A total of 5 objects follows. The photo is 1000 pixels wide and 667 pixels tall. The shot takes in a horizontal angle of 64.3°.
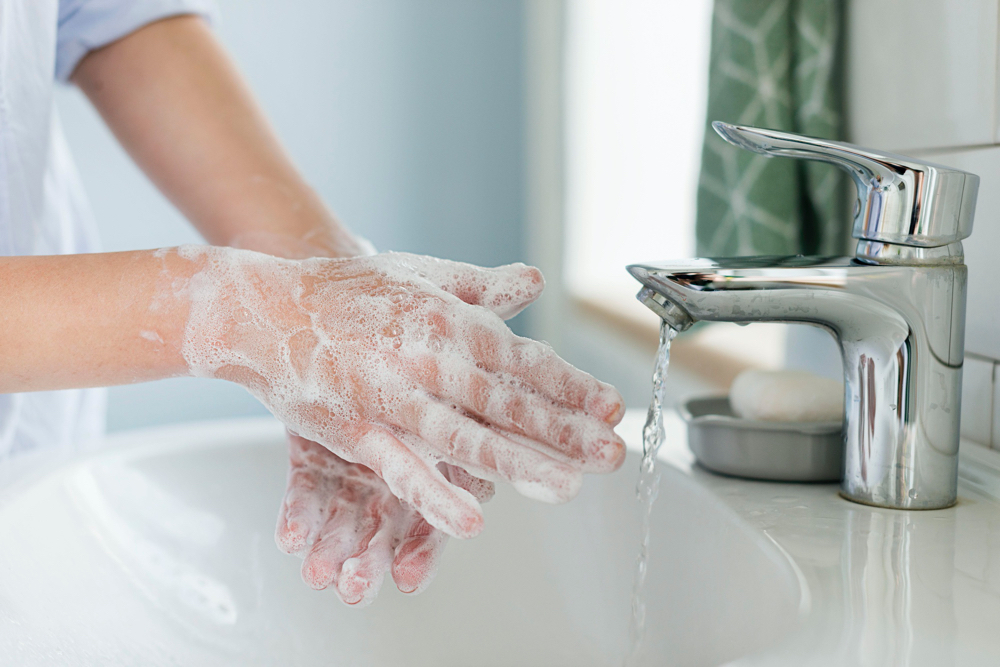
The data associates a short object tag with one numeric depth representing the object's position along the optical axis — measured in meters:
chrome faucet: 0.38
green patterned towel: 0.64
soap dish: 0.46
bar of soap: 0.49
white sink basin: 0.42
